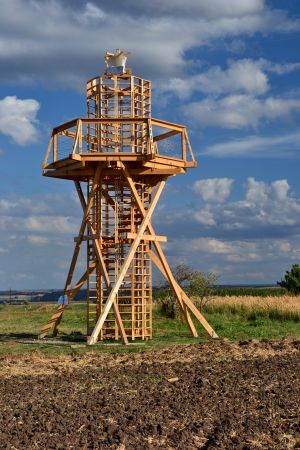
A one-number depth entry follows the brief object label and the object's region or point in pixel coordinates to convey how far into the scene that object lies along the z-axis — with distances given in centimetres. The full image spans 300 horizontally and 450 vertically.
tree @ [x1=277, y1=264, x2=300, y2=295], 5359
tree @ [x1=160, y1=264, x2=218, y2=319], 2764
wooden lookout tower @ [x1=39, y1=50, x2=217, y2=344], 1820
